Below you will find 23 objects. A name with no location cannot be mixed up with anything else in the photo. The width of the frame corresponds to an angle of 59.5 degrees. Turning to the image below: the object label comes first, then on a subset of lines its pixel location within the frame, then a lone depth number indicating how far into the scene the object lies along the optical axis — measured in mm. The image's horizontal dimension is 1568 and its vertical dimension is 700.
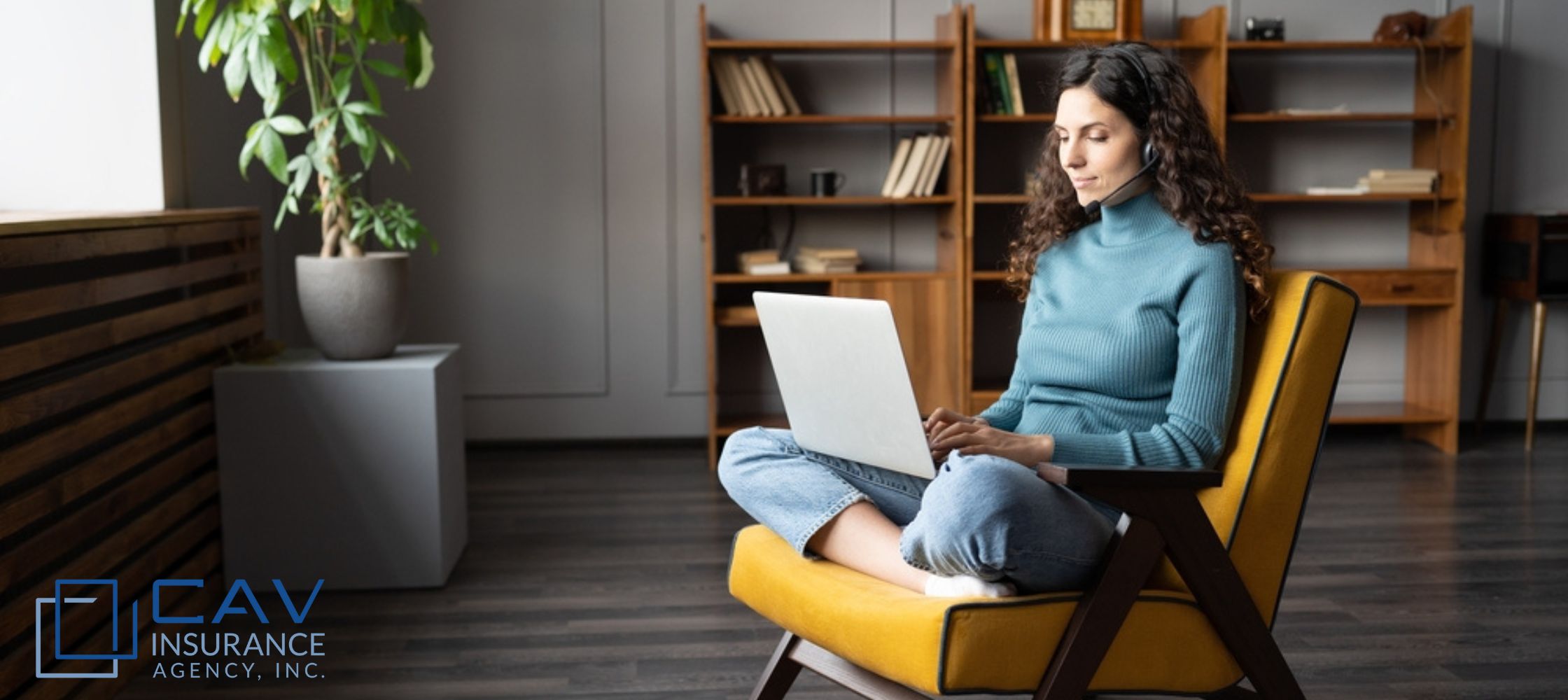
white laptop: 1785
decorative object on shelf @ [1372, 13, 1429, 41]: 4926
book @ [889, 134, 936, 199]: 4887
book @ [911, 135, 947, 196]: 4891
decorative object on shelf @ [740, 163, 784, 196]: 4871
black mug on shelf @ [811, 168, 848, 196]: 4926
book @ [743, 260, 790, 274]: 4883
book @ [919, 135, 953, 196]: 4887
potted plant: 3047
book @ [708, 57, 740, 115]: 4844
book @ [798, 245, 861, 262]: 4895
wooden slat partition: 2238
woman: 1816
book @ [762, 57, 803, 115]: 4863
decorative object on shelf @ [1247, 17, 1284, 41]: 4953
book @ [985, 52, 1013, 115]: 4883
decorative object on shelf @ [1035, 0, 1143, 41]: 4863
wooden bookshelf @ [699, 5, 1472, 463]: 4820
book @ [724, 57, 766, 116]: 4828
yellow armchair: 1729
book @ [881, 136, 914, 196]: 4914
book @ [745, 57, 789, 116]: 4820
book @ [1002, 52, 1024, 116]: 4875
